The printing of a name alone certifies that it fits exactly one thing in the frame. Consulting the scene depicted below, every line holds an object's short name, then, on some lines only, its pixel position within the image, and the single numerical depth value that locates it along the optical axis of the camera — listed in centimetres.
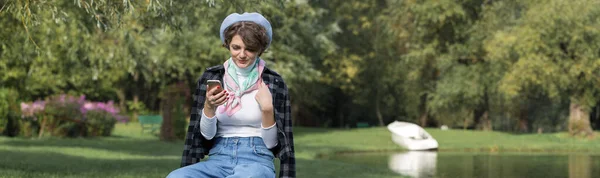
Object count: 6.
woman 517
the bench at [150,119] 3875
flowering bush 2998
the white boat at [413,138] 2998
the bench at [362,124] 6097
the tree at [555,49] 3397
